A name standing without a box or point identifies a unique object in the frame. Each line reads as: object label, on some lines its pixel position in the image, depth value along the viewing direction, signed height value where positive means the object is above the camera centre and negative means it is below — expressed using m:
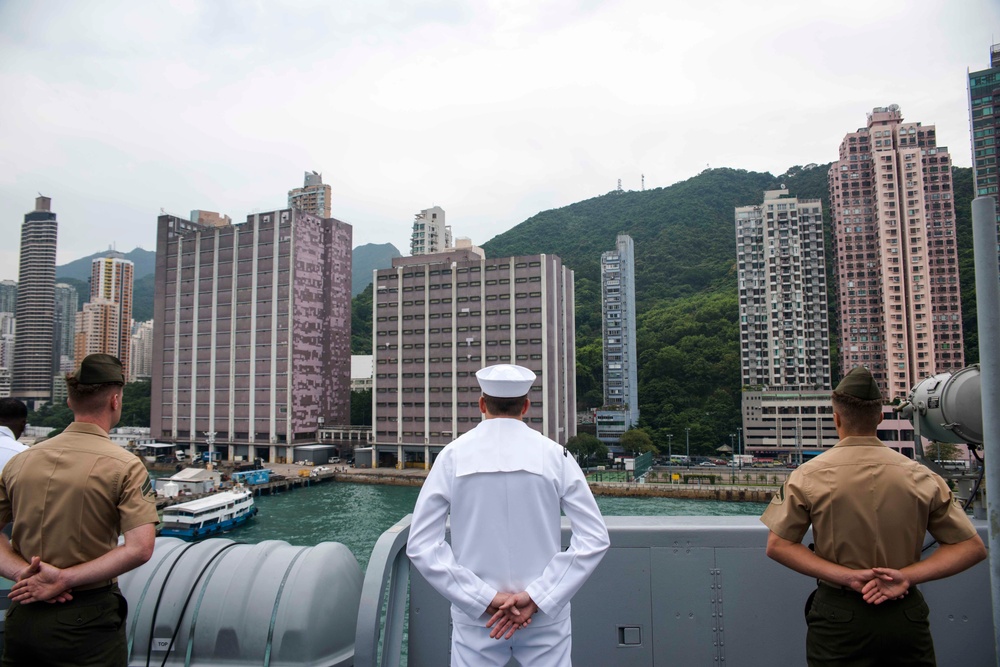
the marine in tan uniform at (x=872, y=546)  1.71 -0.53
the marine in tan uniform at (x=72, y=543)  1.81 -0.52
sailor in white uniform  1.79 -0.52
